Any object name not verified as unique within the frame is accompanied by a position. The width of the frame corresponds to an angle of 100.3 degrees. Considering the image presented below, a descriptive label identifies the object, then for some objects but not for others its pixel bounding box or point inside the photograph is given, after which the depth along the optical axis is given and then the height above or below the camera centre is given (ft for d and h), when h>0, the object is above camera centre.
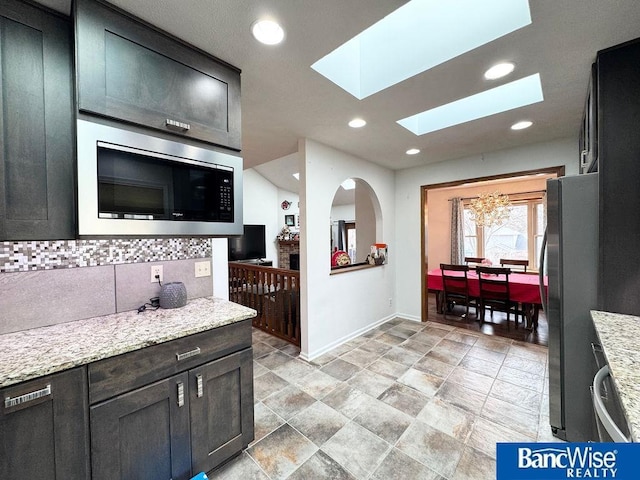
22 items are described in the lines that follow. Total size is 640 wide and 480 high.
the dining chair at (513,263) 16.67 -1.80
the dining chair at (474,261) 17.83 -1.74
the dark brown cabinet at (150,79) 3.77 +2.63
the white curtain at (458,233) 21.29 +0.16
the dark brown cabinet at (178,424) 3.67 -2.95
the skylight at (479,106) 7.09 +3.82
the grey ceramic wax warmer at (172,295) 5.30 -1.15
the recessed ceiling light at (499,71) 5.47 +3.47
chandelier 16.90 +1.68
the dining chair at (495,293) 12.46 -2.81
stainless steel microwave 3.79 +0.87
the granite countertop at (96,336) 3.19 -1.45
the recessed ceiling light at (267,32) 4.36 +3.47
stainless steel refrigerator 5.45 -1.41
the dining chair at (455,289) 13.62 -2.82
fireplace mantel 25.72 -1.39
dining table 11.91 -2.71
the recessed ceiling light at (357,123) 7.99 +3.47
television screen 22.72 -0.69
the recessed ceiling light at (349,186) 24.15 +4.65
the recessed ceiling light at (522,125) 8.32 +3.49
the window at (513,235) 18.95 -0.03
